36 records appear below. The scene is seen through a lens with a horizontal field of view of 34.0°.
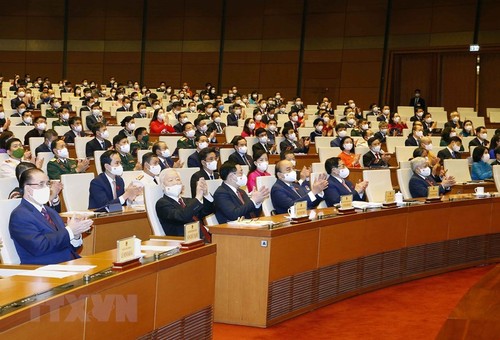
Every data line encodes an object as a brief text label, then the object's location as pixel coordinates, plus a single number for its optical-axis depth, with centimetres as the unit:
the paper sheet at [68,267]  388
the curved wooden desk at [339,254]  554
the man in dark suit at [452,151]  1104
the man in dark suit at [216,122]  1343
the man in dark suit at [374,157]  1059
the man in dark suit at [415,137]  1252
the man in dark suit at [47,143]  903
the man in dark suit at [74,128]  1091
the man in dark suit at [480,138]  1276
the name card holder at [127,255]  389
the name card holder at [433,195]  767
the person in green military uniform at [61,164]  792
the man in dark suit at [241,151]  966
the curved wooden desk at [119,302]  319
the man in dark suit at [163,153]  878
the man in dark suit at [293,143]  1166
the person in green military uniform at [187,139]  1064
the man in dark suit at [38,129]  1034
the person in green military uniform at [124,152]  871
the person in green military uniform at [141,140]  1011
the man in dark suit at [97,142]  985
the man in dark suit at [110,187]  639
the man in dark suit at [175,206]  566
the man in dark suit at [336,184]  748
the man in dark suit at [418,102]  1800
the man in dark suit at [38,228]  453
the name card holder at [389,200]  712
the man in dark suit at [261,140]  1088
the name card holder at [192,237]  455
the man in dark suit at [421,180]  848
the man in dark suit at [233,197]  609
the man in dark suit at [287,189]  682
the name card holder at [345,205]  647
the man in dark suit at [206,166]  731
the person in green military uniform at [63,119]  1226
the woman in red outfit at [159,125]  1252
